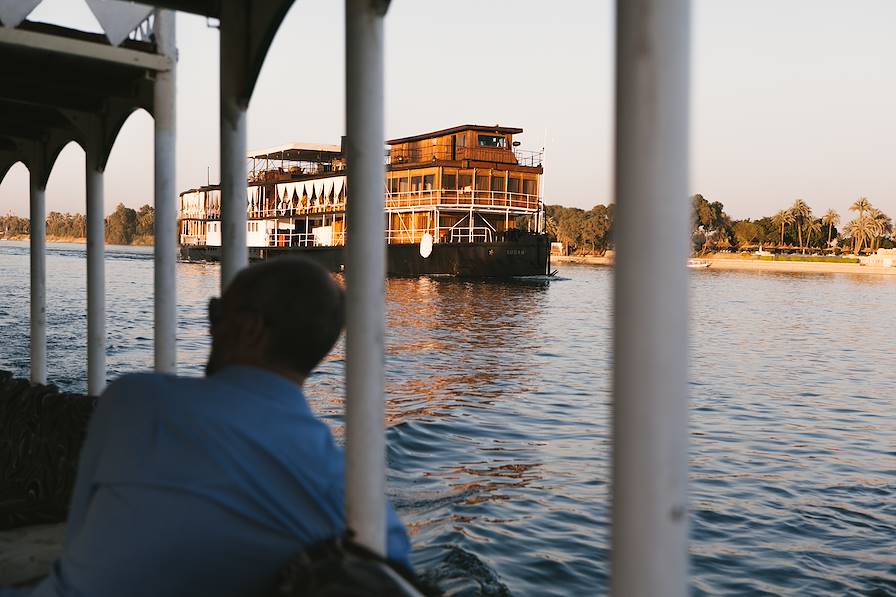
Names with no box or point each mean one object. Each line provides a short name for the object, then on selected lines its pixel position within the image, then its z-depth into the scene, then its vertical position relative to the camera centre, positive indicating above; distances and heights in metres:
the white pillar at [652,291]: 1.15 -0.05
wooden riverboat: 38.75 +2.11
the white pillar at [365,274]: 2.05 -0.05
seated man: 1.35 -0.37
